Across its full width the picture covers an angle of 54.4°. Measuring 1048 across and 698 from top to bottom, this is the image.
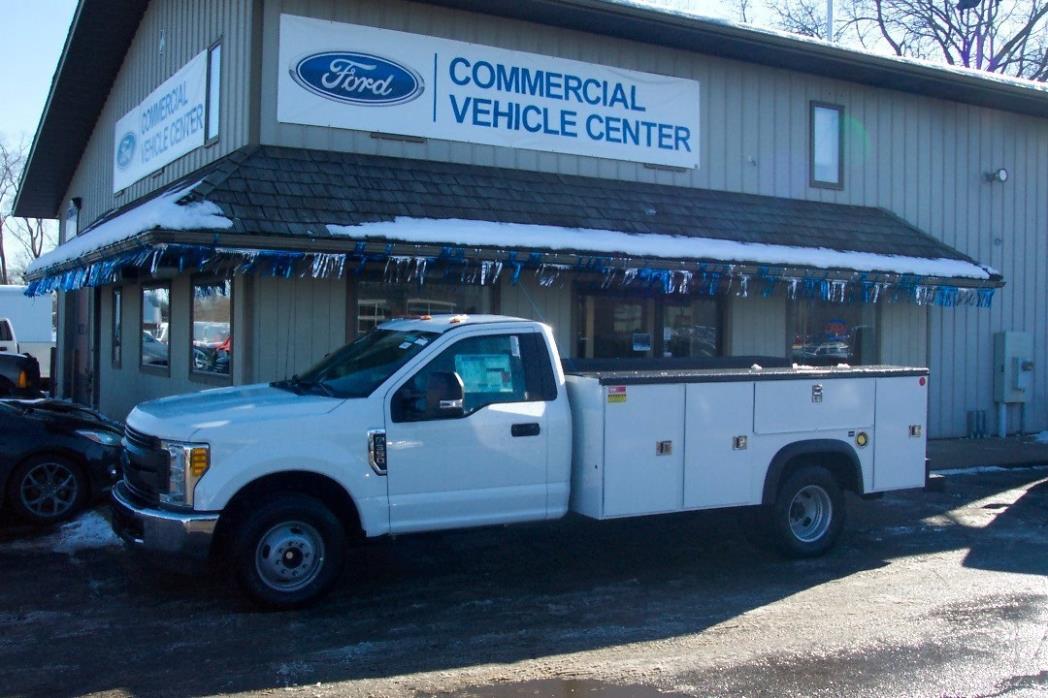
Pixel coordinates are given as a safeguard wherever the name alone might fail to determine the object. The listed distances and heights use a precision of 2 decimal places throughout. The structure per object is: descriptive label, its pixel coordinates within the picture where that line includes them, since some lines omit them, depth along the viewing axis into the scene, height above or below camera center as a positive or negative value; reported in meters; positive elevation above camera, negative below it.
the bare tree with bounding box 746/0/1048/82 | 32.19 +10.45
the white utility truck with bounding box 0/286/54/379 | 25.28 +0.43
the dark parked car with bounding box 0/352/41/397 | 16.80 -0.64
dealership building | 11.27 +2.05
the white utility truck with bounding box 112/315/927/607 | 6.74 -0.76
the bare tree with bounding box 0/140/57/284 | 55.44 +6.40
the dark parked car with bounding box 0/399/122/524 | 9.58 -1.18
